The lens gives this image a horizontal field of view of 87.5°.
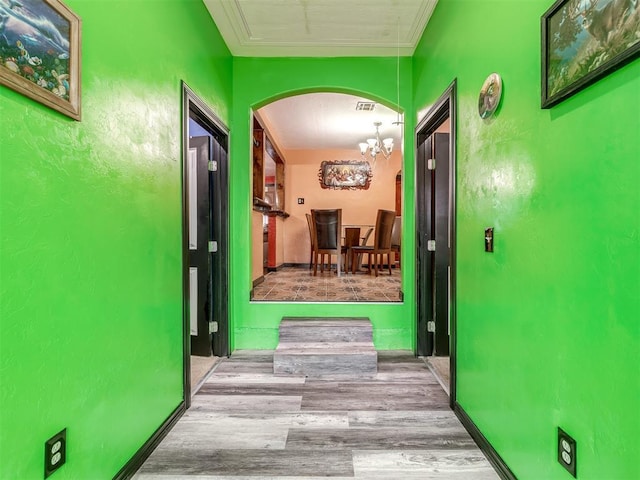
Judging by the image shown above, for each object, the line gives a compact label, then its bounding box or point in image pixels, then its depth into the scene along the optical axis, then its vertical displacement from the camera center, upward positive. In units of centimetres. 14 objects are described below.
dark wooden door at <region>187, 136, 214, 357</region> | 278 -5
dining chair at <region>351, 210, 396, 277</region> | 493 +8
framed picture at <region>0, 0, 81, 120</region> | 89 +55
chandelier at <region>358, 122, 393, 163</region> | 517 +152
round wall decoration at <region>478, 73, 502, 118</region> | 146 +66
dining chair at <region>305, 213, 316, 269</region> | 518 +10
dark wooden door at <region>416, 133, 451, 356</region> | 280 -8
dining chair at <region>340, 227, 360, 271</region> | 559 -3
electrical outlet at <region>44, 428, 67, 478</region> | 103 -67
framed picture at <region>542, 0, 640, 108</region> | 83 +56
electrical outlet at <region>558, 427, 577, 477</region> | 104 -68
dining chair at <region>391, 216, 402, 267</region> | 598 +3
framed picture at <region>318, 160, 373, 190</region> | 697 +136
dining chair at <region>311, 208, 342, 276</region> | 491 +13
